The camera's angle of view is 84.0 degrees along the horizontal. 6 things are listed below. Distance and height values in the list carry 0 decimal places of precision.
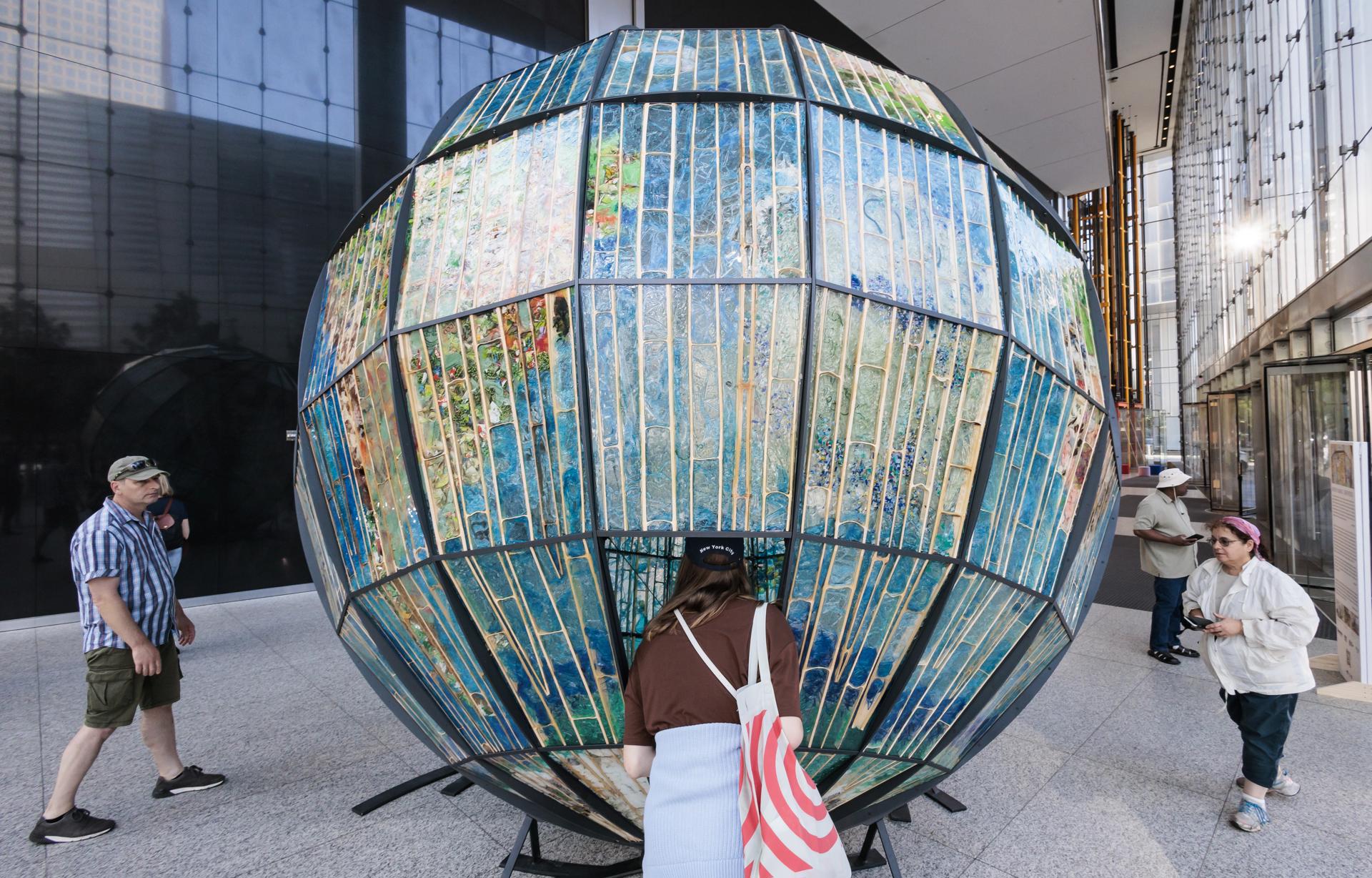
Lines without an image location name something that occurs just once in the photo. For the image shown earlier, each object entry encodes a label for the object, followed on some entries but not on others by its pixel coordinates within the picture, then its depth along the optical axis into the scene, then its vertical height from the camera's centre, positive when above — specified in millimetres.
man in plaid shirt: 3215 -821
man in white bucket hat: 5578 -847
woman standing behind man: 5984 -569
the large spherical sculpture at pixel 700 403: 1590 +91
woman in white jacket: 3176 -927
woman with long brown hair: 1561 -566
